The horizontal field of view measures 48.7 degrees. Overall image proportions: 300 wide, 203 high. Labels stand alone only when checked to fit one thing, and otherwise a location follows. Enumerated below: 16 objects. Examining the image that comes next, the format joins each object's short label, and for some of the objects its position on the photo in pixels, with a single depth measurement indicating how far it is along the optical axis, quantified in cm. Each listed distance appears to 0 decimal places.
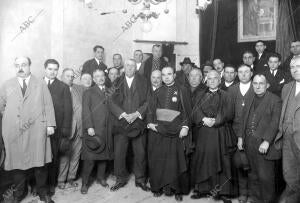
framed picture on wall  716
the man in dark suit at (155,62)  628
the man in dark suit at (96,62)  639
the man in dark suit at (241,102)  417
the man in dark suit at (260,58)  575
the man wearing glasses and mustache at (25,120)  388
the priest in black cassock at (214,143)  412
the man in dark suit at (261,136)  377
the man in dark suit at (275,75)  507
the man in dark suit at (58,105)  433
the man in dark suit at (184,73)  556
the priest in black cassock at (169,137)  428
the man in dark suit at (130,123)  456
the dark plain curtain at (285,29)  668
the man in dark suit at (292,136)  352
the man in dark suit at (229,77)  480
